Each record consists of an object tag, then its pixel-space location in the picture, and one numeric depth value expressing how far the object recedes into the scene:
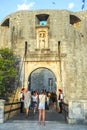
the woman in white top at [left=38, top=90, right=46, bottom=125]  4.05
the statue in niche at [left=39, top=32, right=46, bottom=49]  7.36
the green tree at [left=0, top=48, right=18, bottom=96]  6.80
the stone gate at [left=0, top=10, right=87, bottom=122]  7.10
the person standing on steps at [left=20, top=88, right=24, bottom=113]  5.82
